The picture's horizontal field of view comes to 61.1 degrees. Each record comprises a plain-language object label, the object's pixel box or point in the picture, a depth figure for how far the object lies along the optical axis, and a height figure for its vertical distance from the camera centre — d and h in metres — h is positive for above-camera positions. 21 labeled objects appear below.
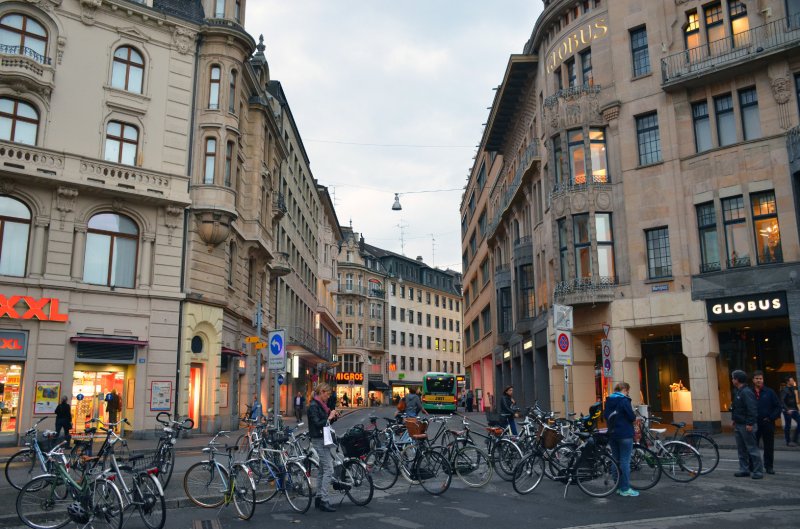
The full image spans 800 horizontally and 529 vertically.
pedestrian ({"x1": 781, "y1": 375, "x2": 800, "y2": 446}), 18.44 -0.21
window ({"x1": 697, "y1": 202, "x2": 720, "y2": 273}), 24.64 +5.67
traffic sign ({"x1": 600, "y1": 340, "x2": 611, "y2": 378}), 17.69 +0.95
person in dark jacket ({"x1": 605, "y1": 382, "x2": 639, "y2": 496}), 10.73 -0.60
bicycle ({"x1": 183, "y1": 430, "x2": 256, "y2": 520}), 9.62 -1.28
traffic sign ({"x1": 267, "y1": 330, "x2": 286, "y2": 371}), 17.38 +1.12
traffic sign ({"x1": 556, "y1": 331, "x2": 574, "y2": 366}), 16.42 +1.10
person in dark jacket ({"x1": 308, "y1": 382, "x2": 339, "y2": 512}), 10.30 -0.63
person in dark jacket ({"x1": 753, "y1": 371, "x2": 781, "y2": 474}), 12.69 -0.38
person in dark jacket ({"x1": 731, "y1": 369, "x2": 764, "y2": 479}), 12.22 -0.54
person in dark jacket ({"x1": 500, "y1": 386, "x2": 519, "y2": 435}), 17.13 -0.33
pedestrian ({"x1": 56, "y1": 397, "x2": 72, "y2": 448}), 20.25 -0.56
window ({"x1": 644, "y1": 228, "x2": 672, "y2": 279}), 25.73 +5.29
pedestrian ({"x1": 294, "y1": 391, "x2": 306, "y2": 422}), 37.50 -0.49
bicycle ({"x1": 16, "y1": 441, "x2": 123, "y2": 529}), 8.48 -1.31
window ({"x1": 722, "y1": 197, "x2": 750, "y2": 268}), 23.89 +5.68
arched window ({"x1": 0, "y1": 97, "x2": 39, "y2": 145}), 24.52 +9.90
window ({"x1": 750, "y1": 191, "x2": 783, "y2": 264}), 23.25 +5.65
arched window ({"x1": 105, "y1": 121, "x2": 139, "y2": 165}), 26.80 +9.99
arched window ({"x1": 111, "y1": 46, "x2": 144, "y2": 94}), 27.38 +13.10
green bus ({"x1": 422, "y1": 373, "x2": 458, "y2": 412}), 50.62 +0.26
